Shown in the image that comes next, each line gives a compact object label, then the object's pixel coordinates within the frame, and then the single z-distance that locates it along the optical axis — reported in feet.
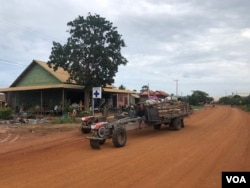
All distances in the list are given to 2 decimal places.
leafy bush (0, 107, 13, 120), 49.27
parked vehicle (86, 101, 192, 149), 25.08
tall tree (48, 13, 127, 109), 61.02
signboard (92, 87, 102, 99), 39.01
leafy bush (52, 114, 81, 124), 45.50
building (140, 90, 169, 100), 140.73
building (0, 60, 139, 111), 66.12
